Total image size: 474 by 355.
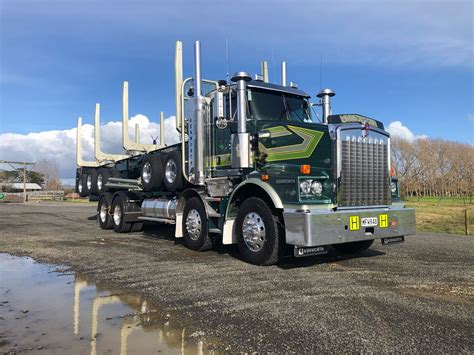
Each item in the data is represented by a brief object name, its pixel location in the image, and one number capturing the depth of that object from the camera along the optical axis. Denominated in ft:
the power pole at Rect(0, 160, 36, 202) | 173.39
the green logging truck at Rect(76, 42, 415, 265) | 20.63
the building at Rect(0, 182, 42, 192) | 264.66
